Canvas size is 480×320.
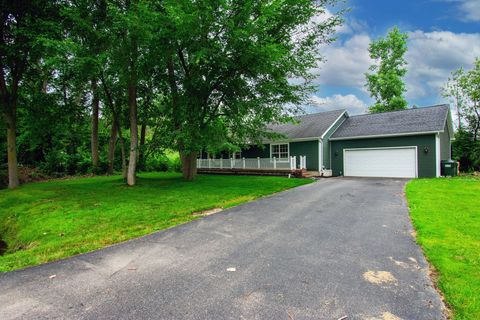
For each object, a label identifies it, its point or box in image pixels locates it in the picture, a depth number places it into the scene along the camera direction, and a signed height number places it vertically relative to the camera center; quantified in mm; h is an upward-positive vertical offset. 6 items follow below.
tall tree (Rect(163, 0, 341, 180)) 8547 +3618
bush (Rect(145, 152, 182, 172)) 22406 -489
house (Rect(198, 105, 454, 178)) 14508 +589
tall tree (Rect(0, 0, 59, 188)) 9930 +4827
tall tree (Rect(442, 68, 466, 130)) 22906 +5537
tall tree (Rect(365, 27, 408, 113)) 26859 +8861
